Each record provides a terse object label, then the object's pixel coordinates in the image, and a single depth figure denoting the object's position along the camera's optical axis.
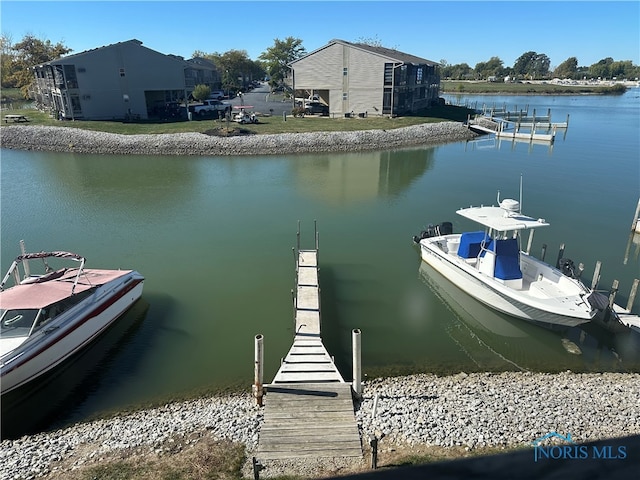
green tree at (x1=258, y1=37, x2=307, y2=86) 94.50
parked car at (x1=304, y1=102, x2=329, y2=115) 56.72
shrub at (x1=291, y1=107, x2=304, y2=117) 55.80
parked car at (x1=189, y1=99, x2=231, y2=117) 54.25
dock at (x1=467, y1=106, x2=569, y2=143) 52.92
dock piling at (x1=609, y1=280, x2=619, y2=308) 13.41
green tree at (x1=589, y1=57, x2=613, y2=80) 182.62
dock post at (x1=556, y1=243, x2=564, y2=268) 16.65
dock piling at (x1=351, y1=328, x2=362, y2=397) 9.78
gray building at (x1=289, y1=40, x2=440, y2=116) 52.62
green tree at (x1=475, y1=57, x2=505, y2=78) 184.00
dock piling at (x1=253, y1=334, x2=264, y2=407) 9.64
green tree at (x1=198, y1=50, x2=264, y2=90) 91.94
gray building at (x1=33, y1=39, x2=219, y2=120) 48.83
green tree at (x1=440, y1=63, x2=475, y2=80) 194.07
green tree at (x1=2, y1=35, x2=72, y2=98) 76.00
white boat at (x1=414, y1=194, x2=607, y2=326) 13.02
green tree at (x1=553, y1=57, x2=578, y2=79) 188.25
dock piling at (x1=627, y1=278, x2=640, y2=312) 13.45
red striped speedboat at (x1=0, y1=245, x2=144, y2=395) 10.64
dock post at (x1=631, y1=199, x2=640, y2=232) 21.81
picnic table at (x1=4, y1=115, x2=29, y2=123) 50.03
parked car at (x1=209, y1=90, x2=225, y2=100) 72.78
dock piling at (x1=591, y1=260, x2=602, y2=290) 14.25
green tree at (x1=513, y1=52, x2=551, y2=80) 189.48
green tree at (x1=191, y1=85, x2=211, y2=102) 64.56
